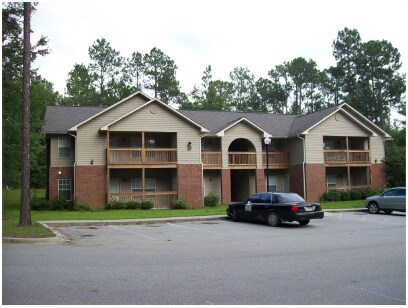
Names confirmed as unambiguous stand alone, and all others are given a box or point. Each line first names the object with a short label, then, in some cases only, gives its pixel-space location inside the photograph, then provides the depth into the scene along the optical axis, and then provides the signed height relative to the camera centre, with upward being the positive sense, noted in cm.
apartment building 2900 +214
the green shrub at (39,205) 2789 -122
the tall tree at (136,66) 6304 +1700
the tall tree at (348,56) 6103 +1739
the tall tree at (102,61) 6094 +1728
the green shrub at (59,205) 2814 -125
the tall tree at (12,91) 2342 +549
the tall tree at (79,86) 5888 +1362
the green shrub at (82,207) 2750 -140
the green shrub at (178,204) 2912 -139
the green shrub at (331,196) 3300 -117
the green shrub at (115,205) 2798 -133
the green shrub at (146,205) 2841 -137
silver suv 2292 -119
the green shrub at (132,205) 2825 -135
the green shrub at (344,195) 3333 -115
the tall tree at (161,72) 6344 +1612
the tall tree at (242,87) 7512 +1660
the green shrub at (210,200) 3091 -123
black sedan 1786 -116
